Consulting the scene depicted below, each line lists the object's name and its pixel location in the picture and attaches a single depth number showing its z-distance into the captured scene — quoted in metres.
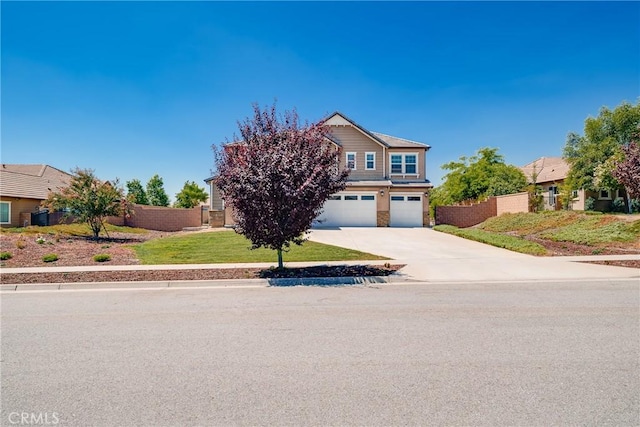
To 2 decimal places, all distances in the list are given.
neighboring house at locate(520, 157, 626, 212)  31.05
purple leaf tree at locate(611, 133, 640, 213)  16.52
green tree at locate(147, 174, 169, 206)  55.31
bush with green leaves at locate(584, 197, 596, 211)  30.33
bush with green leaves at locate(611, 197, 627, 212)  29.91
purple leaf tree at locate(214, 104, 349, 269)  9.67
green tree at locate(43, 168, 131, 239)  19.61
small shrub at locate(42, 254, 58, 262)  12.54
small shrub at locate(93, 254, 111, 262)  12.69
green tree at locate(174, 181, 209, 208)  53.72
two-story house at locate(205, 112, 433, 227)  25.84
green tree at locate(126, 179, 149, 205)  51.94
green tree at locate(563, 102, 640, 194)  29.33
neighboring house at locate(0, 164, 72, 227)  25.42
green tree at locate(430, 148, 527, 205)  35.59
